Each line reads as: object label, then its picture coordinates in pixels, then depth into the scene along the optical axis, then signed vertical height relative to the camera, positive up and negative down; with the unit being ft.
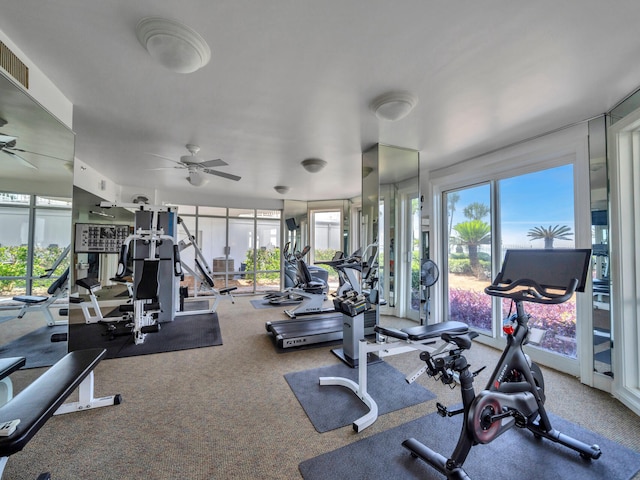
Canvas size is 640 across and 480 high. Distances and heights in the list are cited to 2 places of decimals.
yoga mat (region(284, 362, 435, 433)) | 6.93 -4.31
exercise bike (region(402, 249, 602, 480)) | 4.94 -2.58
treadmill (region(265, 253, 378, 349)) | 11.35 -3.88
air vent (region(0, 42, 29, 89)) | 5.52 +3.86
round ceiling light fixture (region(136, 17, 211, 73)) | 5.13 +4.07
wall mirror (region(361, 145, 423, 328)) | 11.66 +1.67
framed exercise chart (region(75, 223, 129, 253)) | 16.14 +0.55
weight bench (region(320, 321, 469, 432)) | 5.70 -2.20
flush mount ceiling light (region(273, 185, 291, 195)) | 19.57 +4.35
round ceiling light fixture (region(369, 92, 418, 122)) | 7.54 +4.10
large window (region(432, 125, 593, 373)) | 9.36 +0.99
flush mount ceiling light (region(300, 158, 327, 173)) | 13.60 +4.24
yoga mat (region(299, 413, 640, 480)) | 5.23 -4.36
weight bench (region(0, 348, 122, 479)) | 3.76 -2.65
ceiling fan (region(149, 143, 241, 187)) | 11.37 +3.65
